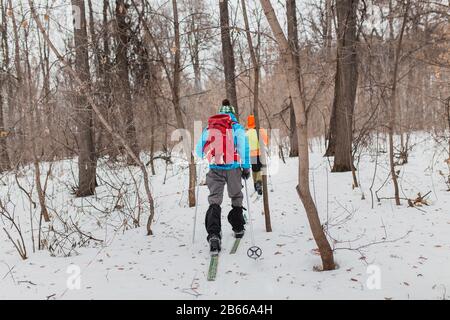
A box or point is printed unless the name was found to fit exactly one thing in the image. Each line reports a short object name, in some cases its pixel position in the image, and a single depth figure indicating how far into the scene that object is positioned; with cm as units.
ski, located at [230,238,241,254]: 402
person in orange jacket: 728
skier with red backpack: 430
